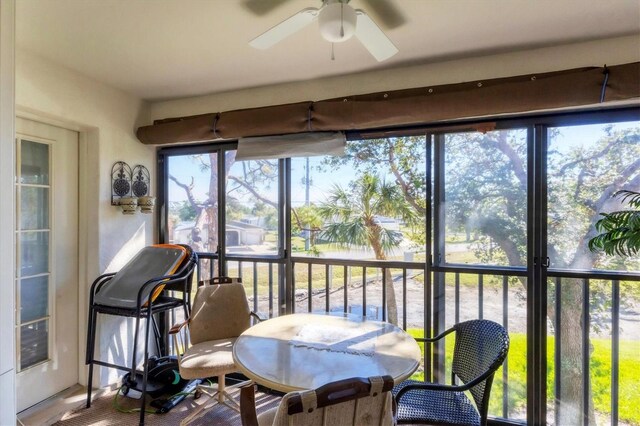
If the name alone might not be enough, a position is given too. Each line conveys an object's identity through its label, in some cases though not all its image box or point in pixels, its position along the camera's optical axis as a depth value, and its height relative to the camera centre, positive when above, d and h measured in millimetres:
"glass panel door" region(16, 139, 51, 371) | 2459 -278
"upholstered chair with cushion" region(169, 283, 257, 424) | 2369 -797
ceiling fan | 1391 +822
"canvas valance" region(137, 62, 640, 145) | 1950 +710
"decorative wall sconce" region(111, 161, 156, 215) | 2910 +218
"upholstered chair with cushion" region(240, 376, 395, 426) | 1062 -609
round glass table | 1526 -698
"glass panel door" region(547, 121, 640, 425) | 2123 -472
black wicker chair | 1662 -859
